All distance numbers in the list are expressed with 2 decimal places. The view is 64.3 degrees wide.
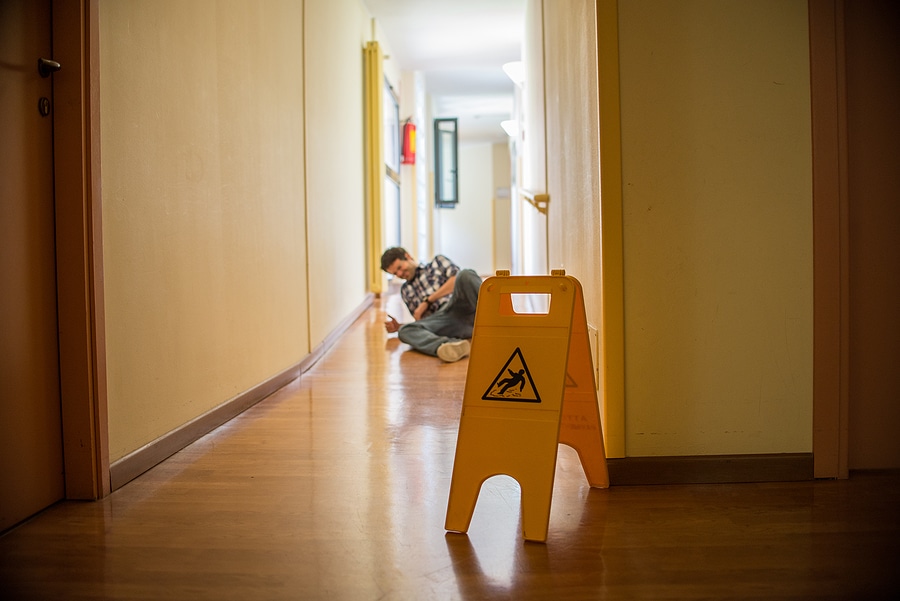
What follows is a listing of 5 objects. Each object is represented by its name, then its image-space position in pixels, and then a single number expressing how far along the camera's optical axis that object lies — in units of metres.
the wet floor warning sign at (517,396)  1.51
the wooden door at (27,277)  1.60
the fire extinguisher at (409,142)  9.55
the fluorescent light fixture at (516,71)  7.07
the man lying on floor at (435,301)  4.35
